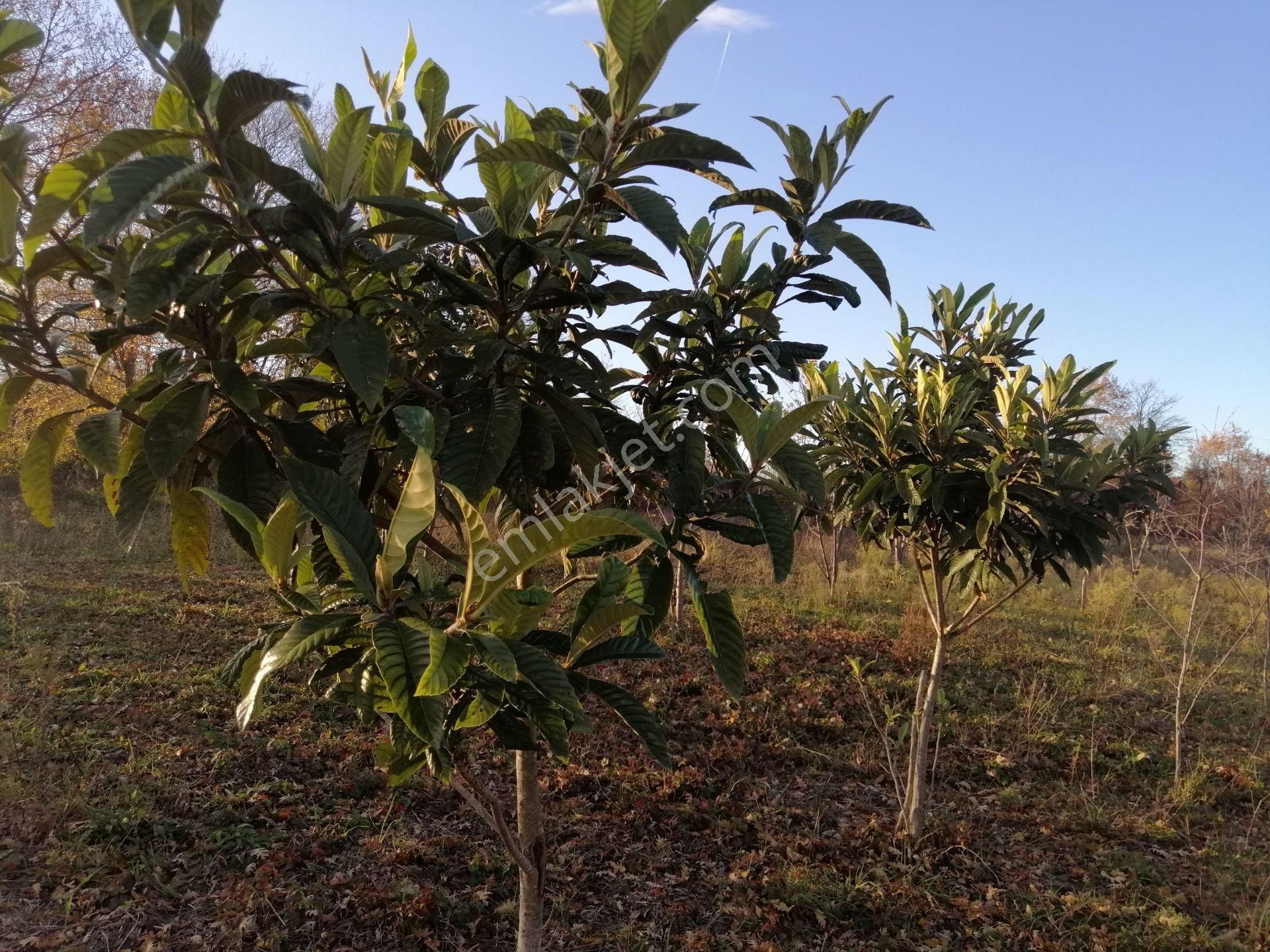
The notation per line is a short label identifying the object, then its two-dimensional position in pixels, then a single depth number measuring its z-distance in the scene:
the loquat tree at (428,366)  1.00
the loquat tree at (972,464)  3.31
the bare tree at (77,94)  10.78
